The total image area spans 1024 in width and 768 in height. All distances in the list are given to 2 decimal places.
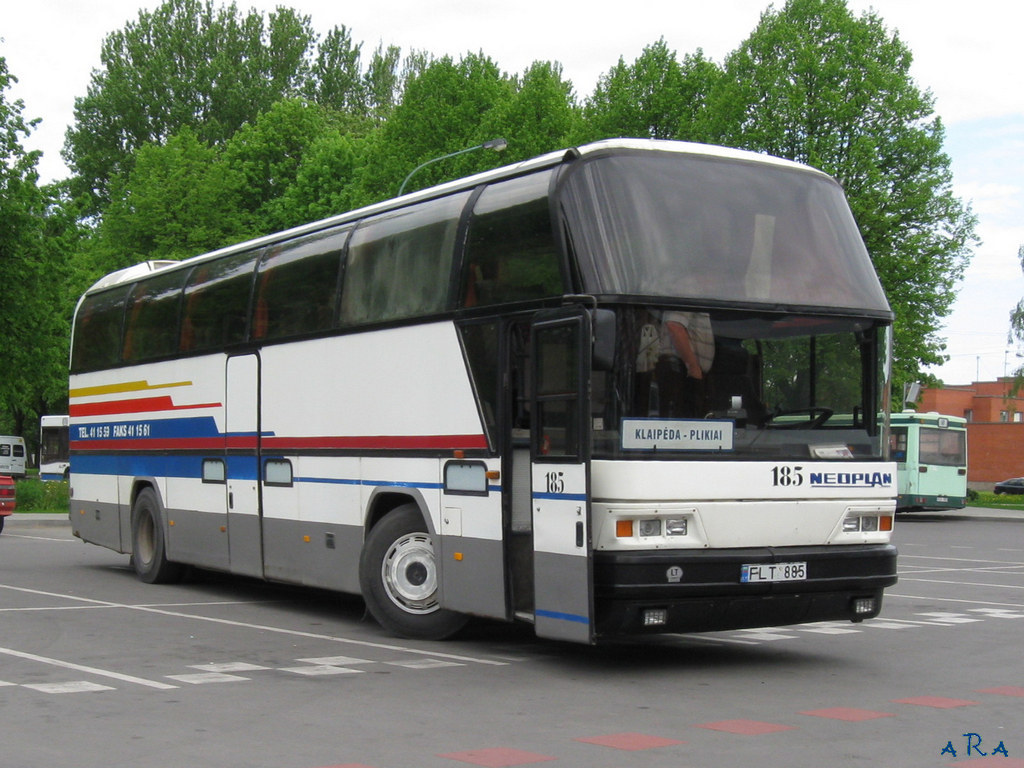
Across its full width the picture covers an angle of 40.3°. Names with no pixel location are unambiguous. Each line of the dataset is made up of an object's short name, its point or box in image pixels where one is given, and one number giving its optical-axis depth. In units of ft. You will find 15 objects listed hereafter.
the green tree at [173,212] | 171.63
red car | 86.99
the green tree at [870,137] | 135.95
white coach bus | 30.89
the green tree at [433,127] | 143.74
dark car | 222.48
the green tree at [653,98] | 144.66
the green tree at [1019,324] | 193.15
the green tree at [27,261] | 121.60
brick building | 241.55
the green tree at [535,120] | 143.54
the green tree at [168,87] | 212.23
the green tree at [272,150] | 182.50
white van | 216.33
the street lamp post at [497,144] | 88.77
